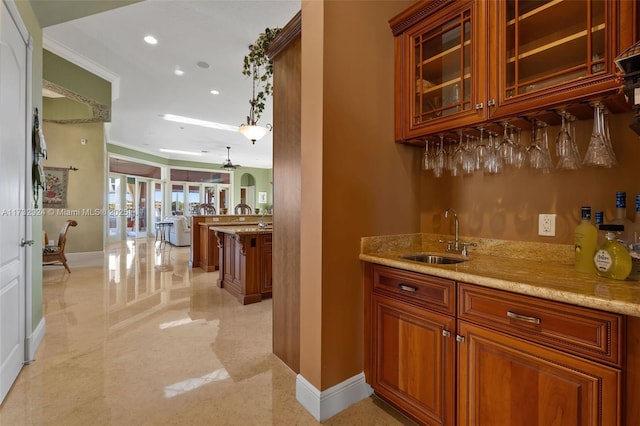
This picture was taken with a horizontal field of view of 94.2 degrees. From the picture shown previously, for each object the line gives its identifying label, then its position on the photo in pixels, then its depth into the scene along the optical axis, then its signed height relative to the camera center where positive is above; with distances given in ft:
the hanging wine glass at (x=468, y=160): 6.15 +1.07
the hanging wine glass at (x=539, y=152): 5.36 +1.10
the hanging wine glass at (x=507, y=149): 5.59 +1.19
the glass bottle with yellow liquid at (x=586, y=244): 4.63 -0.50
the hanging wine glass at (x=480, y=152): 5.94 +1.20
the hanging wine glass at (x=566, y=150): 5.06 +1.07
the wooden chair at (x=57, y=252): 17.51 -2.36
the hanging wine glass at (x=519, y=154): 5.58 +1.09
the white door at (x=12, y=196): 6.17 +0.37
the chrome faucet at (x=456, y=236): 6.87 -0.56
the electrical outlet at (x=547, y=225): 5.62 -0.25
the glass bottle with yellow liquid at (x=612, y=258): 4.05 -0.64
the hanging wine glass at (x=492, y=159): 5.83 +1.04
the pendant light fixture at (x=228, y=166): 31.99 +4.96
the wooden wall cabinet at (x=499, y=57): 4.30 +2.67
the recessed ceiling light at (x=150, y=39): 12.57 +7.39
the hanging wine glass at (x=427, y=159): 6.80 +1.23
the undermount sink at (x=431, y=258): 6.44 -1.03
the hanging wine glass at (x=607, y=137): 4.72 +1.21
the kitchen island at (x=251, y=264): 12.53 -2.25
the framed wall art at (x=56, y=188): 21.44 +1.78
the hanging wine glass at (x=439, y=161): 6.63 +1.16
